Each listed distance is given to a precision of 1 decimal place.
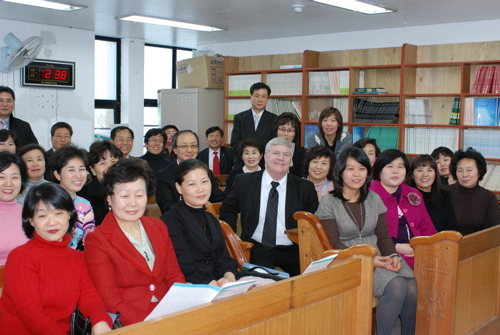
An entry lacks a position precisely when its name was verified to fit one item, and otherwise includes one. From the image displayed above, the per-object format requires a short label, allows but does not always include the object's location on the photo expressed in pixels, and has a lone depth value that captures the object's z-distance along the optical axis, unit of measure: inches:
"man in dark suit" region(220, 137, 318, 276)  148.9
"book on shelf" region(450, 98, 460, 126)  277.1
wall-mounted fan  277.6
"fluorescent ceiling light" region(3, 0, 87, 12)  255.6
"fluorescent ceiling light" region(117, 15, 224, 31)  293.0
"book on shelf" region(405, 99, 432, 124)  288.5
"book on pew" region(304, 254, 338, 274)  91.2
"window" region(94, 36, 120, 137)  371.2
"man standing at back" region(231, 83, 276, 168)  241.0
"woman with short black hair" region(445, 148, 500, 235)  167.2
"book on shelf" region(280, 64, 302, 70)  320.8
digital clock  316.8
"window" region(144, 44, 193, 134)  400.5
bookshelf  272.5
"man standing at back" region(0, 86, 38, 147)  220.7
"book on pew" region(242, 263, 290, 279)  122.6
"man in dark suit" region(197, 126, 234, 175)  272.7
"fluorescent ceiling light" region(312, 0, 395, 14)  242.2
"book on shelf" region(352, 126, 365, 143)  307.1
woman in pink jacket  149.2
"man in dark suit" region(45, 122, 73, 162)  243.3
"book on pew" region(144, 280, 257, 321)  72.7
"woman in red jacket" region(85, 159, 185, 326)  94.2
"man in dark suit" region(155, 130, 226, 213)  171.3
